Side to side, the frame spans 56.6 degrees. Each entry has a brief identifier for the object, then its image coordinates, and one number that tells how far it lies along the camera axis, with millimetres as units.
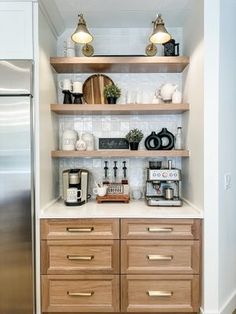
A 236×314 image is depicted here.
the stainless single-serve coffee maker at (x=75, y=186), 1923
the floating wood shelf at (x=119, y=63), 1938
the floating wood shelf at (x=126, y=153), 1972
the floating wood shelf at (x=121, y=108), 1958
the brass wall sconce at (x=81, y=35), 1625
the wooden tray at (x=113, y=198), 2031
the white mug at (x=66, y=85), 2067
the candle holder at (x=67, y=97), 2085
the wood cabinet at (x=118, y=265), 1684
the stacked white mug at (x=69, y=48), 2033
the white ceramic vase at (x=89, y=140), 2099
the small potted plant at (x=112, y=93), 2035
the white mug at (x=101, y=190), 2044
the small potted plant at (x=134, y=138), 2068
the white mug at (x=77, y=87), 2074
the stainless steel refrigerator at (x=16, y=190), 1615
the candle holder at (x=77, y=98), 2090
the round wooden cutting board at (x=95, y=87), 2179
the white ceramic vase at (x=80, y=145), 2053
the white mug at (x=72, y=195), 1920
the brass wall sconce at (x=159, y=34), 1573
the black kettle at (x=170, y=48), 2051
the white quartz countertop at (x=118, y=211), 1685
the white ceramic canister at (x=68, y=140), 2065
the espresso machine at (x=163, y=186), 1915
